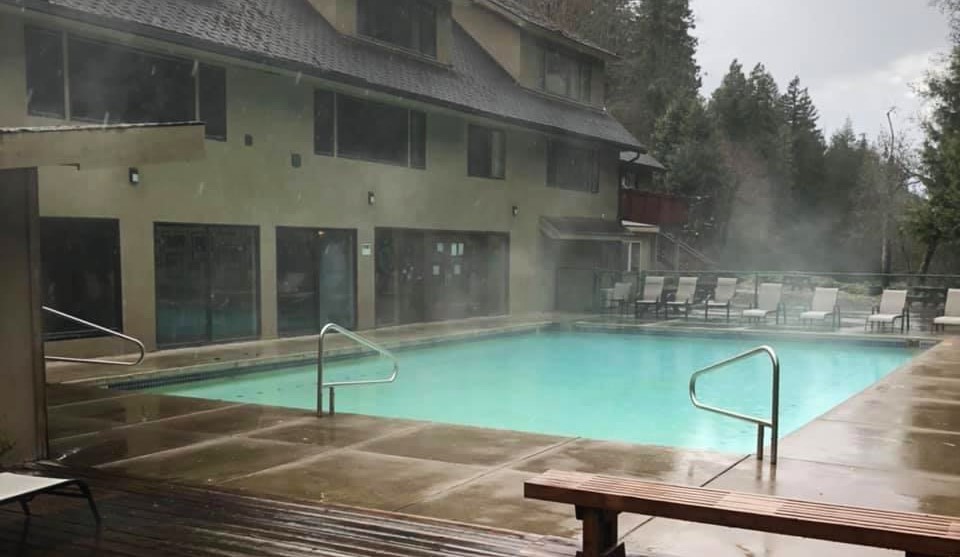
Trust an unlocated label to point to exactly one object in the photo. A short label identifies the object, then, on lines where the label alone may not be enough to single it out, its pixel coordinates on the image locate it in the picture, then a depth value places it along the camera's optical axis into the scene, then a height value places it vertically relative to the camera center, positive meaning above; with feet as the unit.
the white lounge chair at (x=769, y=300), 59.82 -4.59
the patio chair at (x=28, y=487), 12.62 -3.91
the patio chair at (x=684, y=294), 64.39 -4.48
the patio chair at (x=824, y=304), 57.67 -4.74
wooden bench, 9.72 -3.52
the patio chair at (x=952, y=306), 53.84 -4.54
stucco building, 36.47 +4.66
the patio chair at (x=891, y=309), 54.90 -4.89
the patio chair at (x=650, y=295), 65.46 -4.63
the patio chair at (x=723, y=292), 63.62 -4.28
